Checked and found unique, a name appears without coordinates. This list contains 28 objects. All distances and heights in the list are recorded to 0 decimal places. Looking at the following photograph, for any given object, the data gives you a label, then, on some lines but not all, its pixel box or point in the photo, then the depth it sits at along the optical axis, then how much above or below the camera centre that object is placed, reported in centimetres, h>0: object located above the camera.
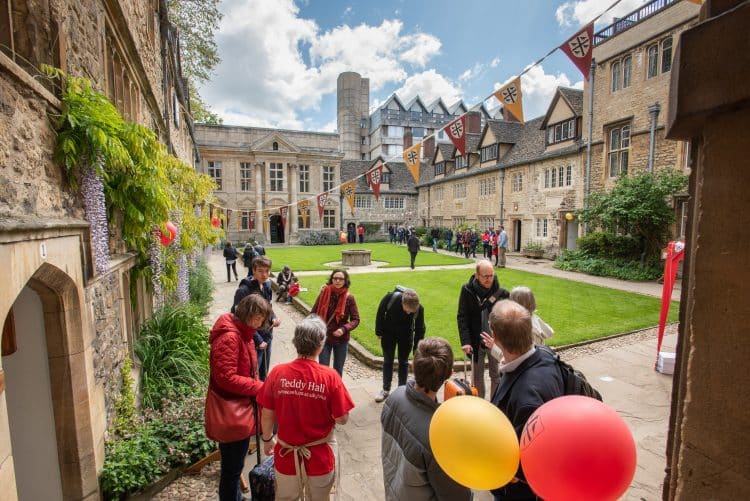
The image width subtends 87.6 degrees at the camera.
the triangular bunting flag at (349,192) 1856 +110
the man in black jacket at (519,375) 238 -103
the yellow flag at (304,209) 2453 +39
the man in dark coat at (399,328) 535 -157
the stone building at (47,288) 233 -55
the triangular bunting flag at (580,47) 772 +329
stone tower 5891 +1529
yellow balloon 191 -113
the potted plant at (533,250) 2291 -216
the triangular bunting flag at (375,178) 1582 +152
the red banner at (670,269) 647 -98
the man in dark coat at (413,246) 1795 -145
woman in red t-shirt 274 -141
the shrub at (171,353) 510 -201
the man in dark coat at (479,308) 512 -124
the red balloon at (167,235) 587 -29
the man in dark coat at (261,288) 539 -102
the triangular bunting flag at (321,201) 1899 +68
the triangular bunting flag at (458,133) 1159 +246
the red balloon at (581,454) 173 -108
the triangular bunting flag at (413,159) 1273 +187
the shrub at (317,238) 3656 -216
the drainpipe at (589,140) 1917 +364
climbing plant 305 +49
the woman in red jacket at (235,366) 316 -123
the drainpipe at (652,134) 1605 +326
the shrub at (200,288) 1048 -204
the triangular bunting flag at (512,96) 913 +276
